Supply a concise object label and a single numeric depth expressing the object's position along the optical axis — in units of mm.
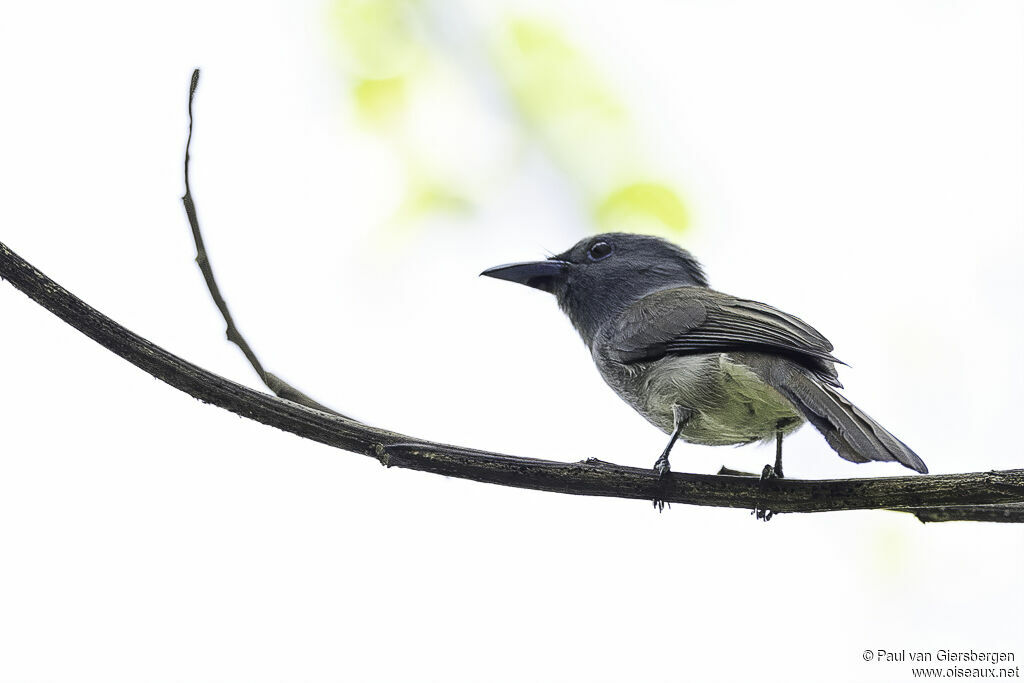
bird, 6090
